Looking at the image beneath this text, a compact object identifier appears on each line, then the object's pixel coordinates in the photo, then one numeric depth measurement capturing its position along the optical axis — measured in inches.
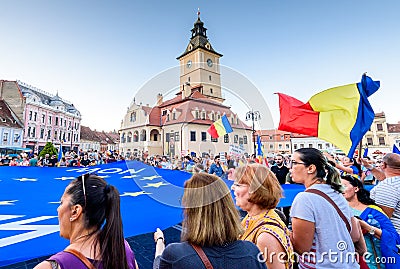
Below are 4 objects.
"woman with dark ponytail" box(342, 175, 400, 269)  85.7
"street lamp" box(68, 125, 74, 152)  2002.2
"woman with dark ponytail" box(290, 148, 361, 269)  70.8
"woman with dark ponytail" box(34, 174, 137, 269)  51.1
